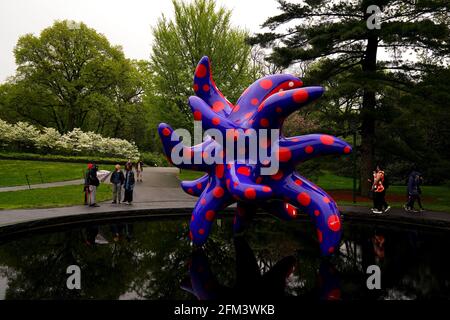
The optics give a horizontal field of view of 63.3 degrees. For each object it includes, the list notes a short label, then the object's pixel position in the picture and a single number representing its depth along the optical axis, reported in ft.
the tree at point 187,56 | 88.58
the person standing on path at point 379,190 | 43.32
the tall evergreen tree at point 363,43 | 52.39
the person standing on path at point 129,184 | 47.46
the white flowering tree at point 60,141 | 121.39
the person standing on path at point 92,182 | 45.80
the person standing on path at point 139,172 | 83.90
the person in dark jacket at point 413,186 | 44.66
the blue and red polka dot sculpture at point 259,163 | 23.34
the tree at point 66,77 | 144.66
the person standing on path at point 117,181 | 48.65
